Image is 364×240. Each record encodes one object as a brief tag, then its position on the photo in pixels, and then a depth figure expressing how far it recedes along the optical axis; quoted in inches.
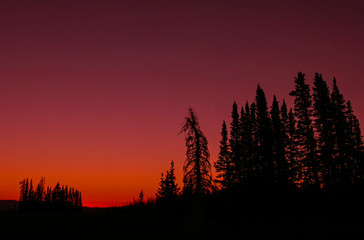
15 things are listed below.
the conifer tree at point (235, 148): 1985.7
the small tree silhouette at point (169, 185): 2579.7
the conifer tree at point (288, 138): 1649.9
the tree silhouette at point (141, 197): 3785.4
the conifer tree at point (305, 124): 1478.8
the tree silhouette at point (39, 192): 4537.4
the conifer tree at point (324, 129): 1466.5
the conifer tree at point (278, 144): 1581.8
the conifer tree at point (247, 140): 1830.7
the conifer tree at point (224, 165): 2053.4
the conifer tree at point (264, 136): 1552.7
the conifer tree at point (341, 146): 1469.0
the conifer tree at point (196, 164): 1130.0
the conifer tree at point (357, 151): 1632.9
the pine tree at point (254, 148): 1688.0
